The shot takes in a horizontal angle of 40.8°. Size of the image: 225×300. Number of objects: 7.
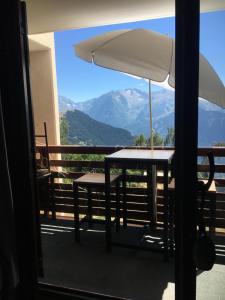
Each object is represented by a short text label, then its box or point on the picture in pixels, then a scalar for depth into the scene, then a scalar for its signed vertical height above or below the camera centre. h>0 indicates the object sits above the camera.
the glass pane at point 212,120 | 1.45 -0.01
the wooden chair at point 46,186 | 3.58 -0.75
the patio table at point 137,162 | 2.32 -0.33
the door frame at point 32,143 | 1.30 -0.11
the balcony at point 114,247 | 2.13 -1.14
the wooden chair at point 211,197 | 1.84 -0.66
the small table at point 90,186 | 2.74 -0.60
